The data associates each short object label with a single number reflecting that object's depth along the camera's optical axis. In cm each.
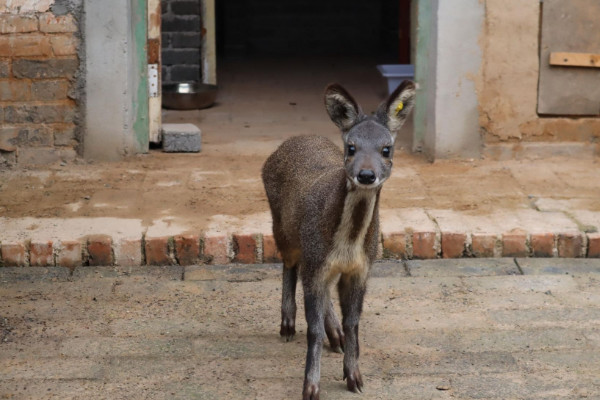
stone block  1322
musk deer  710
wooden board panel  1278
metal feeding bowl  1606
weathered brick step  990
